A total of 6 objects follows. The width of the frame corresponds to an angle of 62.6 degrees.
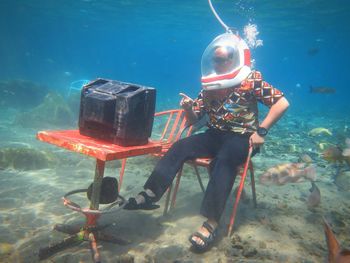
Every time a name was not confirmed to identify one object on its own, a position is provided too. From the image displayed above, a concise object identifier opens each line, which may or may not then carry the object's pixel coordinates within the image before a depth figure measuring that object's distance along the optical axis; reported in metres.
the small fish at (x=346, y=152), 4.63
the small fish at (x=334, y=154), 4.70
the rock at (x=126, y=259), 3.07
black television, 2.91
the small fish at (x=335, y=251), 1.78
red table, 2.67
